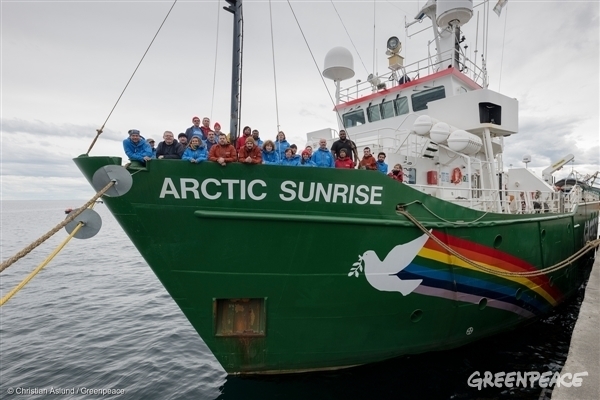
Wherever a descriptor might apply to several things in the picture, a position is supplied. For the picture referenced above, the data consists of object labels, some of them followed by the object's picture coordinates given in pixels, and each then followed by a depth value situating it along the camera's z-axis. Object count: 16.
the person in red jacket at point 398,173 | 5.73
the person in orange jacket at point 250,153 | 3.99
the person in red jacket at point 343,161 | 5.05
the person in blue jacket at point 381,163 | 5.45
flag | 11.72
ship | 4.06
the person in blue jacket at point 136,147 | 3.95
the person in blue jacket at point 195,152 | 3.92
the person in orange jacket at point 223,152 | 3.99
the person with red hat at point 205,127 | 5.84
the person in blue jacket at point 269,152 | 4.51
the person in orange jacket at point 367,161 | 4.97
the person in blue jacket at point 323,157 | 5.09
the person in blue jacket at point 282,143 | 5.38
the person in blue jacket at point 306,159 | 4.99
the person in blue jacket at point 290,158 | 4.80
